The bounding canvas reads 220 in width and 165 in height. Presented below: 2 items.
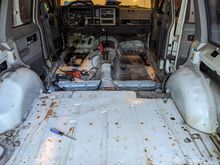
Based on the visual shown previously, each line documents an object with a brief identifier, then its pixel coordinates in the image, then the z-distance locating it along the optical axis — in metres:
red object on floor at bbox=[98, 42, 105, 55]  2.88
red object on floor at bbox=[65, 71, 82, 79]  2.39
